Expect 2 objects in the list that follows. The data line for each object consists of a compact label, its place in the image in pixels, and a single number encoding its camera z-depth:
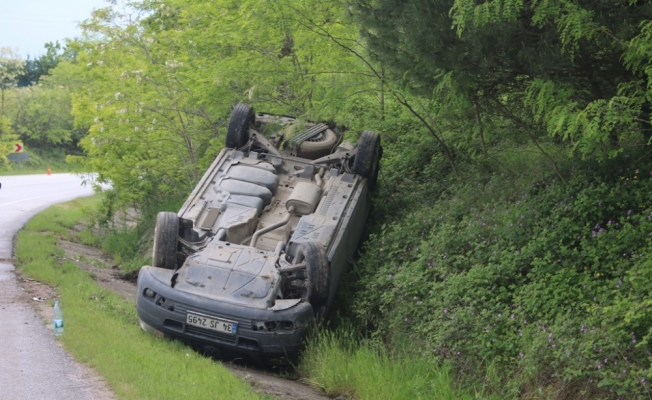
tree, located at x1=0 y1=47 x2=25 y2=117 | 63.84
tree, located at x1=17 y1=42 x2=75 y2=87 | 85.56
